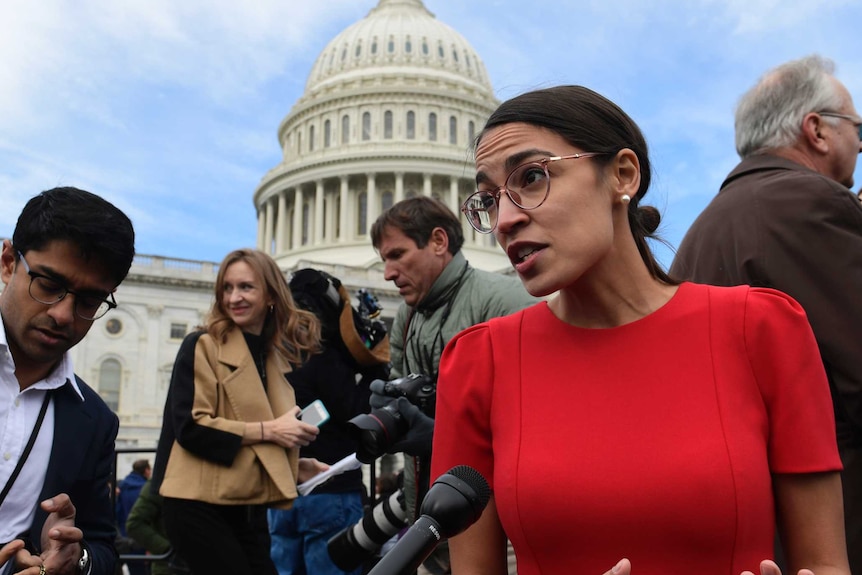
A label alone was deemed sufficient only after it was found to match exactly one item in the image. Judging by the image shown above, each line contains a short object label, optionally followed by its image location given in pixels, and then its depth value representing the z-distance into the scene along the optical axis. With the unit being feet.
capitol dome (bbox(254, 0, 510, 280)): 195.31
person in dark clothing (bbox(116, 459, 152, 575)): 33.63
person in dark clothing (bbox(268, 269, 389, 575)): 16.22
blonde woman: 13.88
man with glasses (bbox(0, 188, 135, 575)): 8.64
